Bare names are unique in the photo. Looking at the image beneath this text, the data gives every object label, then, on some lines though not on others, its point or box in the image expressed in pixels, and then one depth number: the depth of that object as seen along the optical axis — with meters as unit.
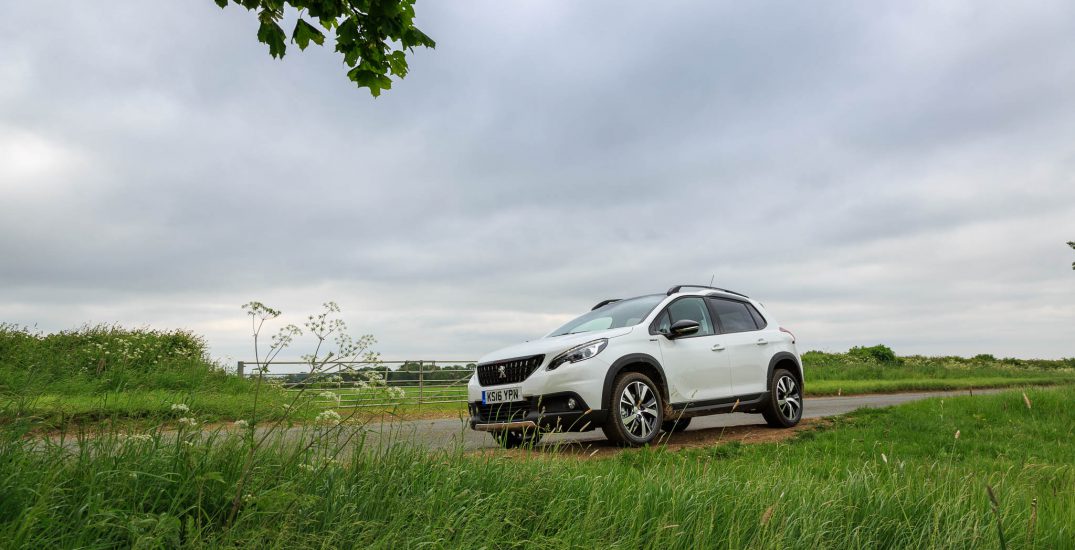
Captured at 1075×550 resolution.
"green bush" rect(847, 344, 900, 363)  37.09
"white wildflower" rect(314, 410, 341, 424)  3.27
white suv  7.99
